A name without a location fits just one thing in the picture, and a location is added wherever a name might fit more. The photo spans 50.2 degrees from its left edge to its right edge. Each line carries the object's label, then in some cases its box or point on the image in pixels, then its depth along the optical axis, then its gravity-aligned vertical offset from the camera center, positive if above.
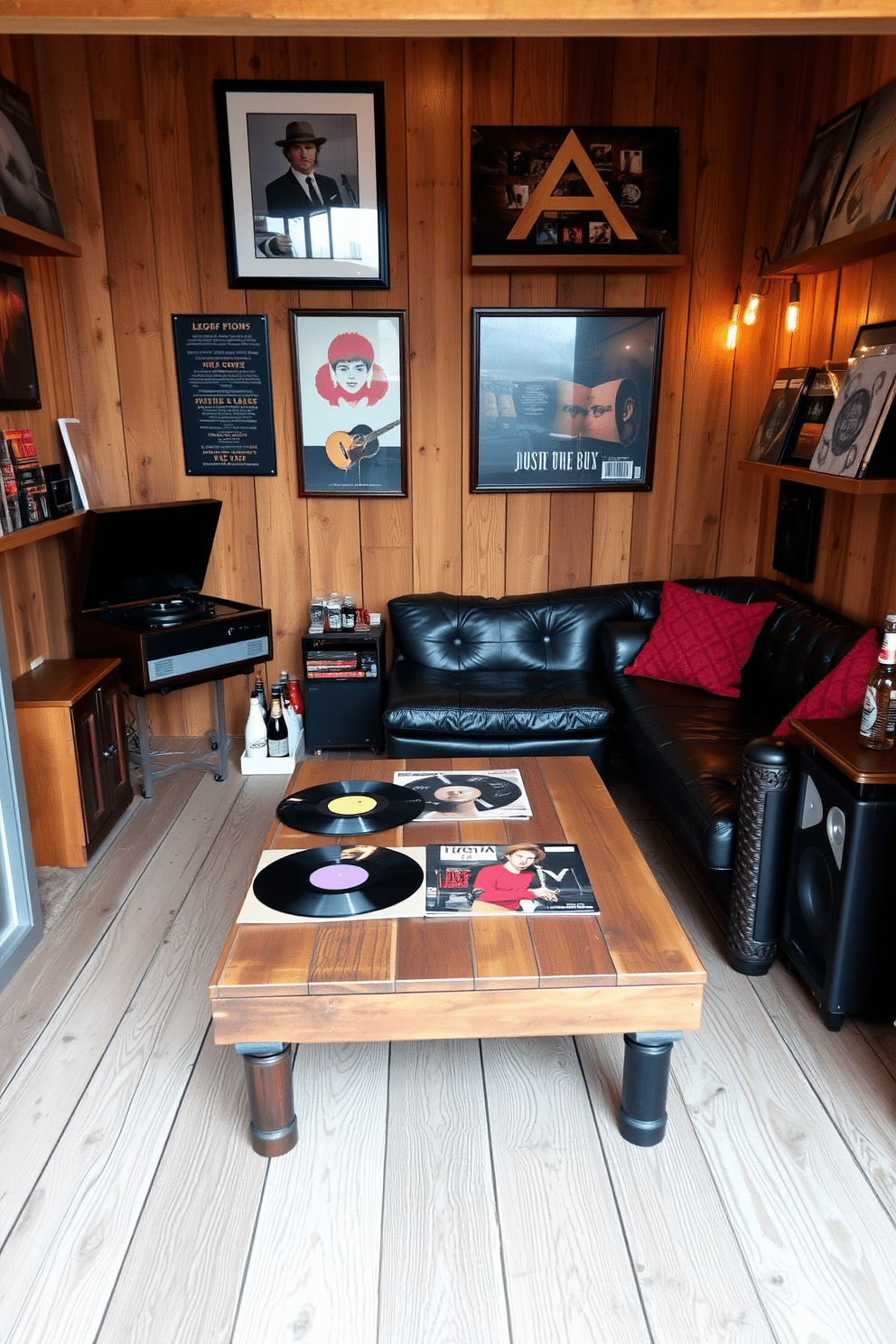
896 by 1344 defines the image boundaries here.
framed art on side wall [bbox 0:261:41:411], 3.23 +0.19
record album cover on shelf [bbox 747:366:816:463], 3.52 -0.03
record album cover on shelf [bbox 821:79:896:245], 2.85 +0.69
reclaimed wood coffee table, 1.77 -1.04
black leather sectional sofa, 2.89 -1.04
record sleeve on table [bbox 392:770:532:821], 2.42 -1.00
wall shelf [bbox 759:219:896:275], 2.73 +0.47
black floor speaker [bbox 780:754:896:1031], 2.10 -1.09
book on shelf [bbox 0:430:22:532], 3.02 -0.26
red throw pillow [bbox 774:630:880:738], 2.69 -0.79
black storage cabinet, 3.93 -1.13
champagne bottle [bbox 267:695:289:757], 3.95 -1.33
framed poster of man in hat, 3.64 +0.83
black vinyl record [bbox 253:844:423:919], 1.98 -0.99
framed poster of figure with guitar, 3.91 +0.02
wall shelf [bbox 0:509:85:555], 2.85 -0.39
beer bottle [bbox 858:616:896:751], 2.21 -0.68
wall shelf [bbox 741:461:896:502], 2.77 -0.23
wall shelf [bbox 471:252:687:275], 3.70 +0.53
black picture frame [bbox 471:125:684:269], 3.70 +0.80
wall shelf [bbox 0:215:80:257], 2.96 +0.53
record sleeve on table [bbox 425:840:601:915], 1.98 -1.00
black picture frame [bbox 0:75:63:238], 3.17 +0.79
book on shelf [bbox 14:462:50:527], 3.14 -0.29
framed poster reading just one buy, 3.94 +0.03
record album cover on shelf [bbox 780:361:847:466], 3.31 -0.04
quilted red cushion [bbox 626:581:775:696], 3.57 -0.87
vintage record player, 3.47 -0.76
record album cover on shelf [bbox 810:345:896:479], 2.84 -0.03
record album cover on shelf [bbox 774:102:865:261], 3.23 +0.75
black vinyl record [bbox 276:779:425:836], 2.35 -0.99
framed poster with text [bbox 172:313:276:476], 3.89 +0.05
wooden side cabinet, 3.04 -1.11
